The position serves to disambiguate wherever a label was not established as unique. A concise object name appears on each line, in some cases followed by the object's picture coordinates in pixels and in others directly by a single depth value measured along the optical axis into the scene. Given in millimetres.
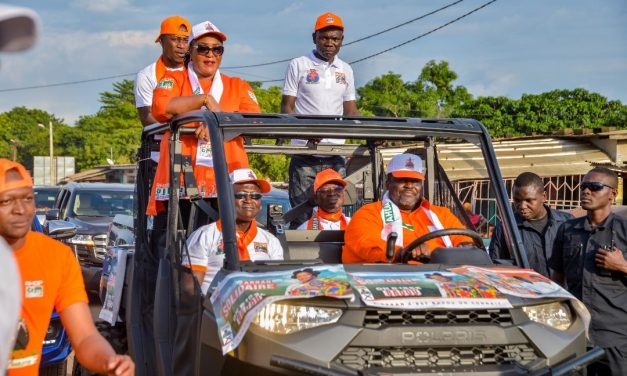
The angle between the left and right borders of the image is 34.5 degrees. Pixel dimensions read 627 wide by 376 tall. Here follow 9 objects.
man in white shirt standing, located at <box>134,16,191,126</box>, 7562
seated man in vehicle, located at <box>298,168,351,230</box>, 7496
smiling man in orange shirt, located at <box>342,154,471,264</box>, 5783
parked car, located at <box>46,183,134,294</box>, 14336
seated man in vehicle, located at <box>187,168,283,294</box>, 5352
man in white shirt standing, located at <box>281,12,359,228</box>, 8203
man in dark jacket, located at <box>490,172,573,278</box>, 6982
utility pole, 72000
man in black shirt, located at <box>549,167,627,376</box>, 6266
